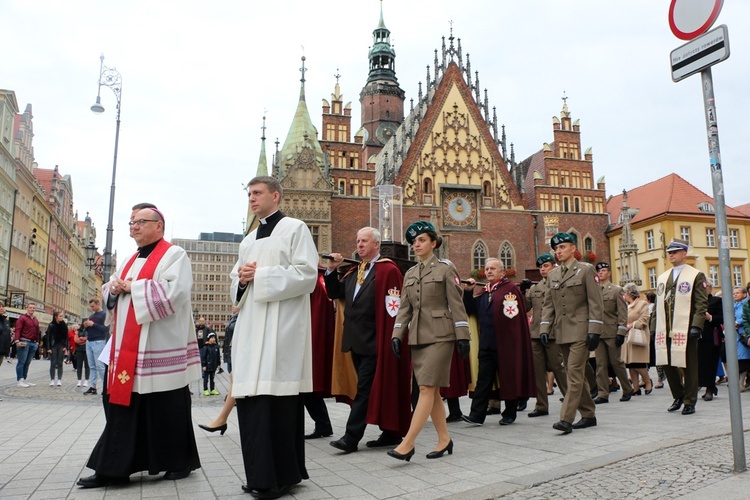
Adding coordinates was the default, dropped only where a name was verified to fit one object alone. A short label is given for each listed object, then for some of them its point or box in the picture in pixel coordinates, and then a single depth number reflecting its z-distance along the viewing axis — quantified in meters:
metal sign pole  4.17
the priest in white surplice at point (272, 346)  3.89
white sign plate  4.33
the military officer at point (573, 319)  6.23
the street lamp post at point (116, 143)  18.45
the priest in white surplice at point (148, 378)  4.20
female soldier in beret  4.93
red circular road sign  4.39
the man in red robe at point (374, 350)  5.43
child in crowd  12.40
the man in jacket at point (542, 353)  7.75
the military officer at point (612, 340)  9.27
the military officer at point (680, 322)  7.36
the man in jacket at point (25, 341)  13.51
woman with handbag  10.41
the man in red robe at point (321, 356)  6.44
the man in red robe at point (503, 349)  7.19
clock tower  59.66
